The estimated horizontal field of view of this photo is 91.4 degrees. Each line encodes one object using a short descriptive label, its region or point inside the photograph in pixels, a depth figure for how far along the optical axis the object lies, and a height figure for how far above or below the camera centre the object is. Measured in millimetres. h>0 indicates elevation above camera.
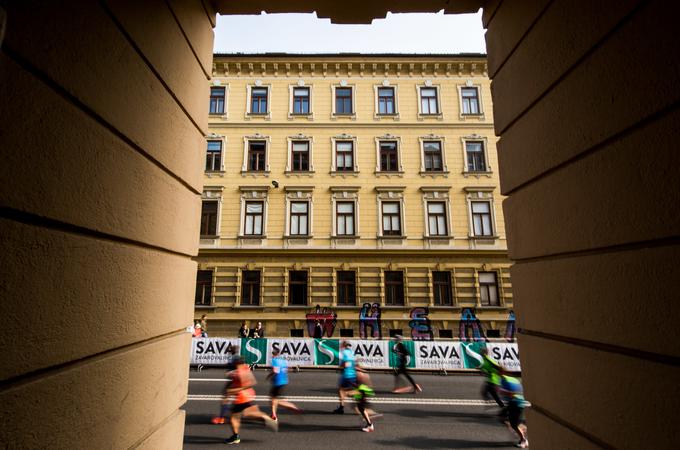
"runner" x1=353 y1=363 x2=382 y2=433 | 7379 -2385
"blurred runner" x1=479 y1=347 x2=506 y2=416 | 8117 -2172
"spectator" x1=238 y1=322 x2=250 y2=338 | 16328 -2070
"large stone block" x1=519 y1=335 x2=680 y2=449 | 1469 -553
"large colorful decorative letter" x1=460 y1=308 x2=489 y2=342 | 17094 -1986
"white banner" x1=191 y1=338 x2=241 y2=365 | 14406 -2627
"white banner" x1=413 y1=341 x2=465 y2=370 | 14250 -2854
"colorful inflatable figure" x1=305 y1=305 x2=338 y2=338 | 17078 -1598
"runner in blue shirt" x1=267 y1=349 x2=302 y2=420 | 7915 -2217
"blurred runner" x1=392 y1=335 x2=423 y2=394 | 10583 -2516
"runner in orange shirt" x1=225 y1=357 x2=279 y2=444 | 6911 -2226
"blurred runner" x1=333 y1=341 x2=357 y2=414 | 8375 -2208
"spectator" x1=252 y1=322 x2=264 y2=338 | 15961 -2055
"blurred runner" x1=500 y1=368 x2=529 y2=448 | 6730 -2405
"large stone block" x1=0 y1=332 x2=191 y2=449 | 1212 -520
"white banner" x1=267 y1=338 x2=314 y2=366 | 14594 -2636
